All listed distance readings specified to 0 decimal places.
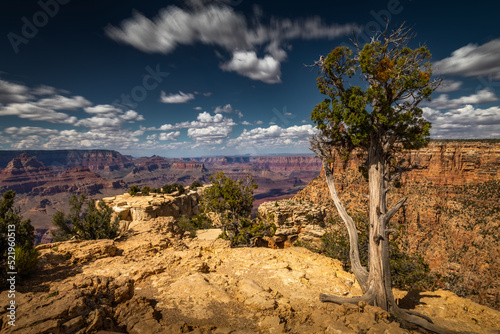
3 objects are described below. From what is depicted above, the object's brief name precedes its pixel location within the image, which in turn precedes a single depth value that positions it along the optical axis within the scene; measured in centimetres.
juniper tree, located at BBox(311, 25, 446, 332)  896
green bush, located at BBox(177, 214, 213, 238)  2832
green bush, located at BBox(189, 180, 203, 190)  5848
